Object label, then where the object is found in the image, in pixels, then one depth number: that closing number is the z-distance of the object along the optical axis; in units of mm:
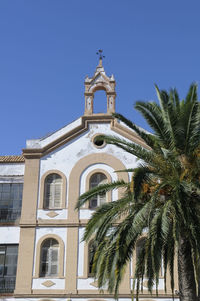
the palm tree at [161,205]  16031
